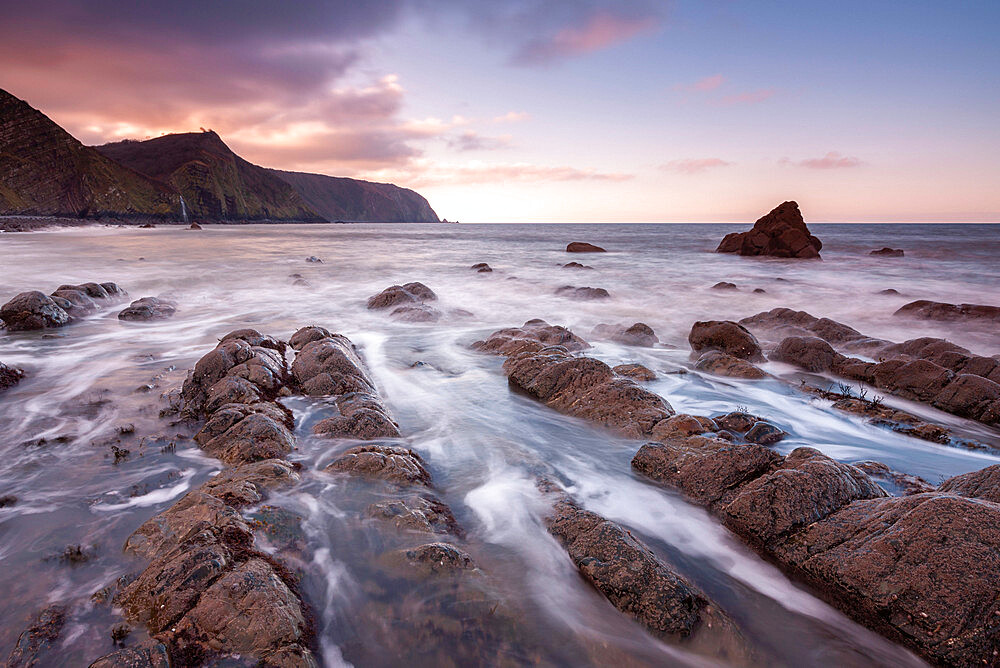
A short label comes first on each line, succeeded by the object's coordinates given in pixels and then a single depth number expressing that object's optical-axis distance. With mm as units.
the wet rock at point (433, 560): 3066
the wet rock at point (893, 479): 4117
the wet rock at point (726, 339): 8516
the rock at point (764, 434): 5168
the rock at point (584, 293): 15984
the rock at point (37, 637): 2299
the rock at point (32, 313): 8836
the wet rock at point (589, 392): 5496
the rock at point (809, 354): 7953
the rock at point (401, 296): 13109
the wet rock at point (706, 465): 3945
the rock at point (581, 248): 37188
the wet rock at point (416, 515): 3508
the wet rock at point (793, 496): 3395
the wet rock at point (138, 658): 1977
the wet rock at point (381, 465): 4148
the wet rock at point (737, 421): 5258
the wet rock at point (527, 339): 8719
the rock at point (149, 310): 10359
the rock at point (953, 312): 11430
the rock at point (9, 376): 6219
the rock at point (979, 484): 3291
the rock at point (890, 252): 35516
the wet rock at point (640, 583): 2793
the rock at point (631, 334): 10008
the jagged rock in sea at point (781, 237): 30422
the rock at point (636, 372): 7369
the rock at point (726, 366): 7578
